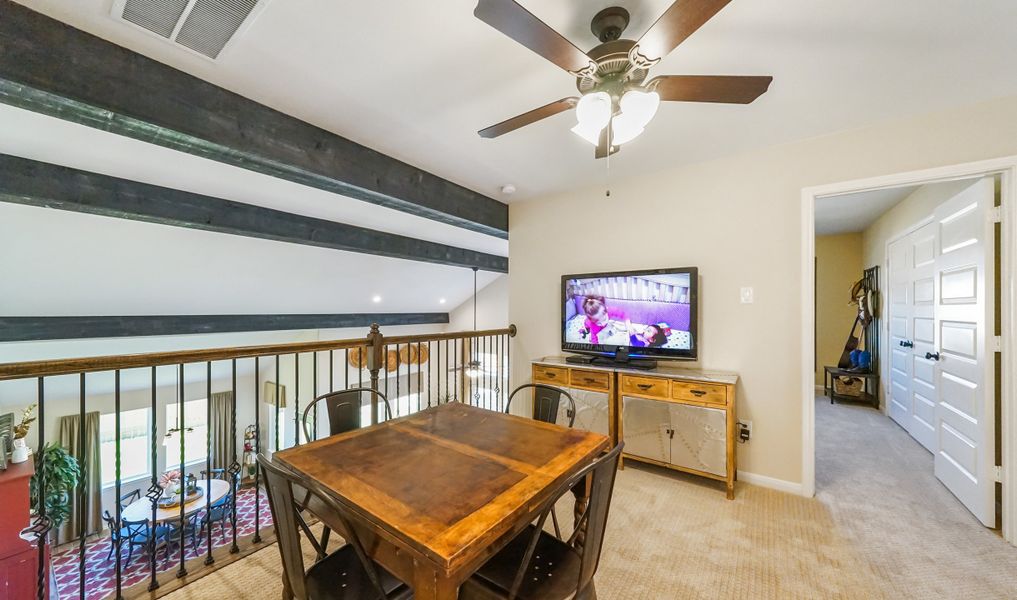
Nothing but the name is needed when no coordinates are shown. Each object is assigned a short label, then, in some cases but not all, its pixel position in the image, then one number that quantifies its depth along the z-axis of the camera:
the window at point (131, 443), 6.67
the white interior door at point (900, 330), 3.84
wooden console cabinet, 2.59
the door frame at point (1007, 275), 2.10
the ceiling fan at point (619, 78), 1.22
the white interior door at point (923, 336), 3.23
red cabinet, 2.26
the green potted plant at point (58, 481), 4.18
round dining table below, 4.67
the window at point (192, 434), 7.06
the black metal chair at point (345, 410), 2.03
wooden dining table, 0.97
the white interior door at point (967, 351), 2.26
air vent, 1.45
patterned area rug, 4.37
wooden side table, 4.86
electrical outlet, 2.82
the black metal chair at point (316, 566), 1.05
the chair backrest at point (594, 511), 1.09
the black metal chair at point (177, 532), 4.80
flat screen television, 2.94
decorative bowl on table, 4.75
